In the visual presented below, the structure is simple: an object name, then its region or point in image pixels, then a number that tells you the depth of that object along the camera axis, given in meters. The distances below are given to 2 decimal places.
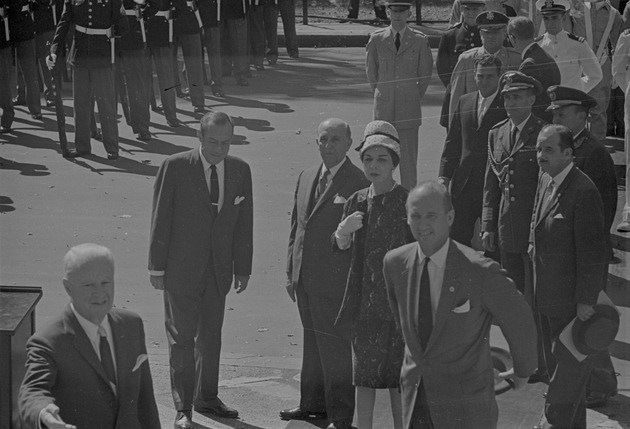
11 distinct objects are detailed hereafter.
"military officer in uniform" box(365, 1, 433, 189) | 10.16
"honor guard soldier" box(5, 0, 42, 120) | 14.45
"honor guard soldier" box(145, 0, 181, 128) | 13.98
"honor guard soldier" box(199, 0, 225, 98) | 15.60
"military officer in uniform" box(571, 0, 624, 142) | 11.61
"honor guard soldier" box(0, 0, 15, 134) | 13.92
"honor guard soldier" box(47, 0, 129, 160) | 12.49
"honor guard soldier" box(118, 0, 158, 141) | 13.44
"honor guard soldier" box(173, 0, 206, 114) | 14.59
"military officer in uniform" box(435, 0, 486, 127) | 9.99
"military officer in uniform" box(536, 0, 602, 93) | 9.57
